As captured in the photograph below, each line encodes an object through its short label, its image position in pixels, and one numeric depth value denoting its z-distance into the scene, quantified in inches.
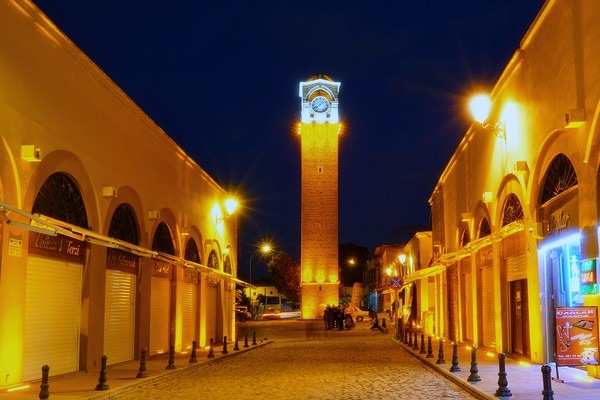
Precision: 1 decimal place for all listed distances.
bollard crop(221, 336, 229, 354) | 933.7
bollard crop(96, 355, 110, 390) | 522.9
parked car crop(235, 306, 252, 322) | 2586.6
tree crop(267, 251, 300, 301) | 3860.7
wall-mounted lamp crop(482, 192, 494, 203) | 881.5
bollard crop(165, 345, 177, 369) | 705.0
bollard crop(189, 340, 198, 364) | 784.3
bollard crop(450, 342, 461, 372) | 653.9
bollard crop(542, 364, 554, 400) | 388.8
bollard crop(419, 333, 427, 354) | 899.8
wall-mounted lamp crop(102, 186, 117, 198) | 696.4
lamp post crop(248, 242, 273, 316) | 2286.5
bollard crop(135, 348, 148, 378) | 621.9
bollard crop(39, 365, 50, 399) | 451.7
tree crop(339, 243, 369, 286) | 4813.0
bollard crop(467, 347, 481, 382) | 561.6
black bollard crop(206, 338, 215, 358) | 857.3
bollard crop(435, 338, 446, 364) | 739.4
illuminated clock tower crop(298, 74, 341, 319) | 2851.9
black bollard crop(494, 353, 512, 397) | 463.8
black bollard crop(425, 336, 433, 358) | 824.3
